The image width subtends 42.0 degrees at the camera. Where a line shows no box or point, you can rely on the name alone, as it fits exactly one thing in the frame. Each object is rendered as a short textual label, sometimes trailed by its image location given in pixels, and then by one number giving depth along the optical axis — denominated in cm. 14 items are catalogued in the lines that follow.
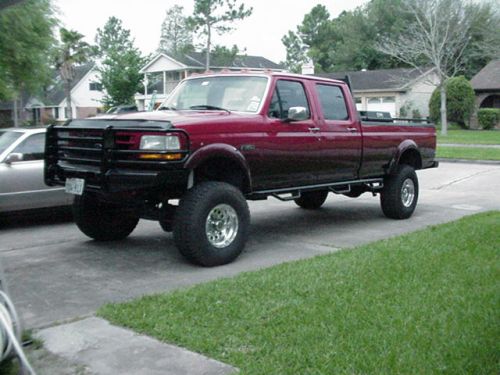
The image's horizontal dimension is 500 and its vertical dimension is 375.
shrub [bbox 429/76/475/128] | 4181
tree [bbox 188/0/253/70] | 5297
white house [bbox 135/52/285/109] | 5556
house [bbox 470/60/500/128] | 4444
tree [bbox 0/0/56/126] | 1906
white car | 927
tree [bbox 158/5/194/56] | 8956
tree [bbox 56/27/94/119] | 4994
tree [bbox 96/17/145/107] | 4788
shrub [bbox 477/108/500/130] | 4109
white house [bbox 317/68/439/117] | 4800
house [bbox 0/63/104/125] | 6172
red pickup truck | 651
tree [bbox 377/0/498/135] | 3497
